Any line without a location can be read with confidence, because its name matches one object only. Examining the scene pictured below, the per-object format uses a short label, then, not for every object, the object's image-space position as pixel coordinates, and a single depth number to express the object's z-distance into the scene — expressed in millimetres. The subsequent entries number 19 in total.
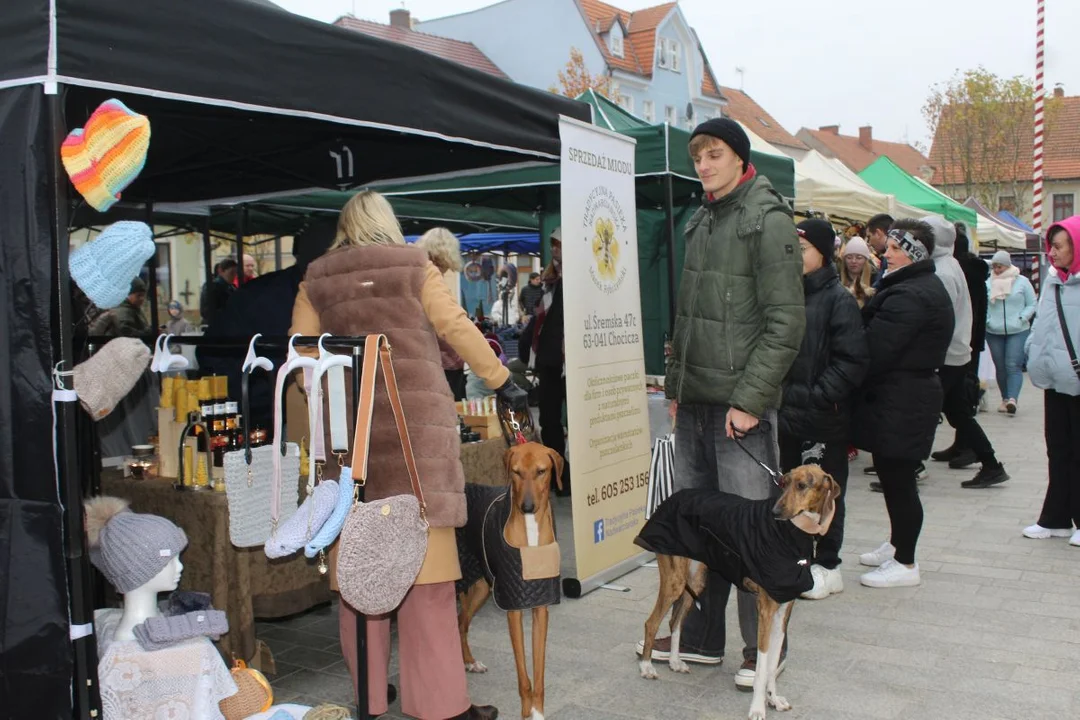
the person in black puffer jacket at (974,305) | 7969
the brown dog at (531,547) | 3049
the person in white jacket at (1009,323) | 10312
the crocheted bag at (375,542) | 2451
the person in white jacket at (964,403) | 6383
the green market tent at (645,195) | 6004
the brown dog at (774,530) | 3193
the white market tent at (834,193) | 9000
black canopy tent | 2377
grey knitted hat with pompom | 2611
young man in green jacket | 3229
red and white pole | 10258
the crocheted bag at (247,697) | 2709
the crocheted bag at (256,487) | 2686
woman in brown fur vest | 2883
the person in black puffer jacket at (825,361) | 4422
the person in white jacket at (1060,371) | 5387
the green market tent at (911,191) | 13555
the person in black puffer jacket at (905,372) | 4559
